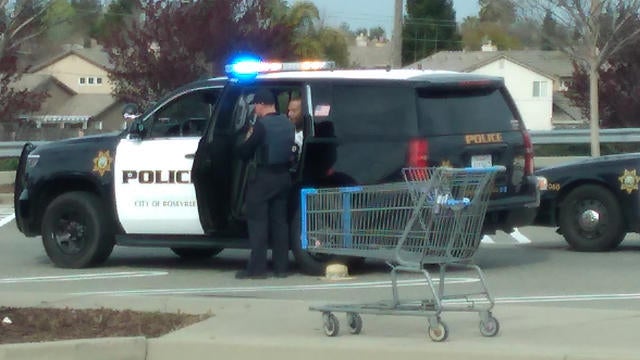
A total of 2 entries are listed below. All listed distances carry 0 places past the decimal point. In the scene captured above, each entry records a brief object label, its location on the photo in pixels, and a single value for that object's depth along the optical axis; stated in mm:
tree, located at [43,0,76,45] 29641
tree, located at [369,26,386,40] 121412
